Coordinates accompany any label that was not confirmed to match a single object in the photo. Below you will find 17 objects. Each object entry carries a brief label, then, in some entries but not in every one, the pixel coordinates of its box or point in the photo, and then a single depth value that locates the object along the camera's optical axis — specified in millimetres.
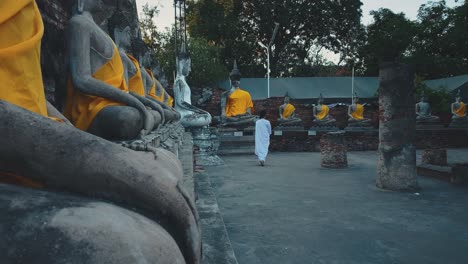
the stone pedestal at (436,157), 8156
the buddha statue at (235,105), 13457
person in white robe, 9227
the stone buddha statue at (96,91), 2314
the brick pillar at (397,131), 6180
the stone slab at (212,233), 2143
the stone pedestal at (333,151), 8703
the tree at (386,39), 23422
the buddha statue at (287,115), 14172
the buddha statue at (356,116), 14797
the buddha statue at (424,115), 14625
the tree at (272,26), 23719
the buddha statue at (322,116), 14648
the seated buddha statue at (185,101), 8359
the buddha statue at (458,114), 14219
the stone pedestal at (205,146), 8430
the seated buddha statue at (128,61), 4003
